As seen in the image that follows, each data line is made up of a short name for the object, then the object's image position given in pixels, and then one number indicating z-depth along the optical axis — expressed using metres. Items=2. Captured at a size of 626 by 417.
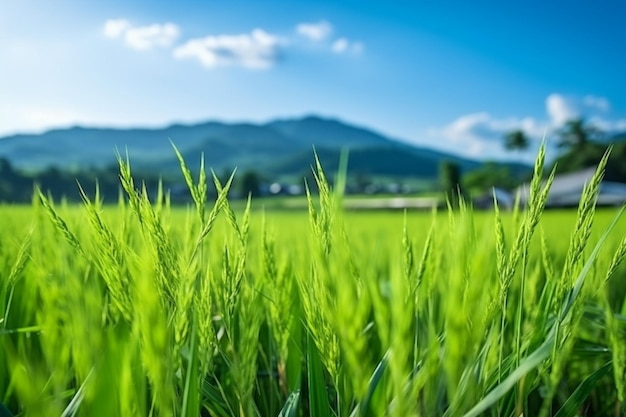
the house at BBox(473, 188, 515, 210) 50.58
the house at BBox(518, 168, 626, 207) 46.38
